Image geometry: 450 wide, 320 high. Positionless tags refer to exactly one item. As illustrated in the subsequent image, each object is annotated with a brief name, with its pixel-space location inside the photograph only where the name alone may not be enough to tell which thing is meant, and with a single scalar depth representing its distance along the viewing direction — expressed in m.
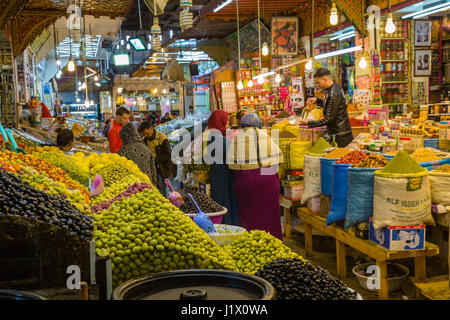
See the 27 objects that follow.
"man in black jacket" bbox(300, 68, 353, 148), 6.10
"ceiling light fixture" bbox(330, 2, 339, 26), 6.56
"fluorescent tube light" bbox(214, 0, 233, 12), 9.22
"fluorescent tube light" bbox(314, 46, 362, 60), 6.30
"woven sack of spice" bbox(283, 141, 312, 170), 6.26
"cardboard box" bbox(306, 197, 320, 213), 5.09
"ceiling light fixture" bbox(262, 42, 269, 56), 9.06
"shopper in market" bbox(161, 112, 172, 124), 16.82
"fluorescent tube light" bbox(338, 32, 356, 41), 9.41
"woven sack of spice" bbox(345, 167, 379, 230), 3.88
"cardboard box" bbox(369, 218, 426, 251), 3.60
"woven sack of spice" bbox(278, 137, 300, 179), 6.40
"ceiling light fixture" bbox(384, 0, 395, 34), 6.09
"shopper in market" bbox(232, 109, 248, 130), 7.24
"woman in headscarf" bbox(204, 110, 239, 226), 5.30
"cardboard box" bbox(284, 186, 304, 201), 6.04
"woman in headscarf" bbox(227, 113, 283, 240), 5.00
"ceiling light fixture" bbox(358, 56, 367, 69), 7.18
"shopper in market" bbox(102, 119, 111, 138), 15.27
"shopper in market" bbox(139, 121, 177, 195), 6.78
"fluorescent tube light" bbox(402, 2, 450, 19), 7.11
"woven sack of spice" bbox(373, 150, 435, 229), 3.52
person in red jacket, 7.31
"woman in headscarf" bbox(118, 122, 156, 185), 5.48
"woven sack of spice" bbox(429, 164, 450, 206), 3.68
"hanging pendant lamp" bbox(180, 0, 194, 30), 4.77
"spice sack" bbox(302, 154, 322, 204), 4.97
